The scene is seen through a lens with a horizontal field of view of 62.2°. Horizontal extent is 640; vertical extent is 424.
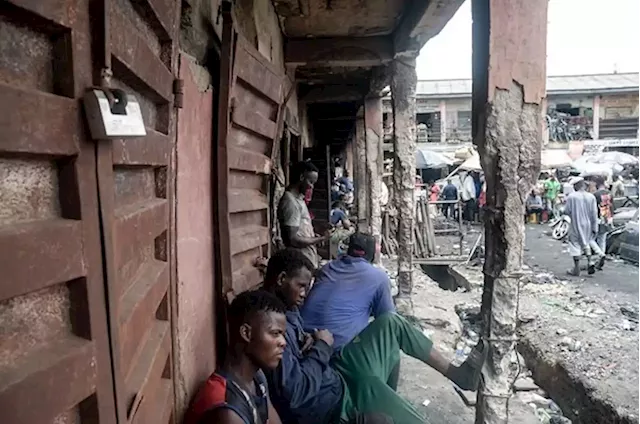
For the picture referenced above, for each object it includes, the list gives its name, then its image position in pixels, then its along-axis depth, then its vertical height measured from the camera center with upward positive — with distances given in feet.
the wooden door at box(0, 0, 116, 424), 2.37 -0.26
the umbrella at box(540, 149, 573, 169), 71.72 +1.21
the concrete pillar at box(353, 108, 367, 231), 32.65 -0.55
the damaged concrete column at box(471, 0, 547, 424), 8.44 +0.45
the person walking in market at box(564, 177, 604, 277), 33.32 -3.68
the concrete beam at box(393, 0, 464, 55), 15.42 +4.78
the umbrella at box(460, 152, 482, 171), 65.58 +0.61
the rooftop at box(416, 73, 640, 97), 83.27 +14.35
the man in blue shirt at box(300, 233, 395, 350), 10.76 -2.62
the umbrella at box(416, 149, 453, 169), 71.46 +1.42
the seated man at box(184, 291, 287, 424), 6.22 -2.36
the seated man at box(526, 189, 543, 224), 66.03 -4.49
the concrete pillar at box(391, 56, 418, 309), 21.34 +0.40
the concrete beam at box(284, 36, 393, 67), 20.49 +4.76
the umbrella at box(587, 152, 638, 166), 67.36 +1.17
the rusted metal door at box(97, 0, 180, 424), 3.37 -0.30
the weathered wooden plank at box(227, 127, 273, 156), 8.98 +0.61
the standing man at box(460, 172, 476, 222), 64.95 -3.23
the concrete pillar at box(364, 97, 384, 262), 29.55 +1.17
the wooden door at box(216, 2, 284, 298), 8.16 +0.36
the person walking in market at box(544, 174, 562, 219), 66.74 -3.31
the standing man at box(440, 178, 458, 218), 66.59 -2.99
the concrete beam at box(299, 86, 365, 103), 31.14 +4.64
